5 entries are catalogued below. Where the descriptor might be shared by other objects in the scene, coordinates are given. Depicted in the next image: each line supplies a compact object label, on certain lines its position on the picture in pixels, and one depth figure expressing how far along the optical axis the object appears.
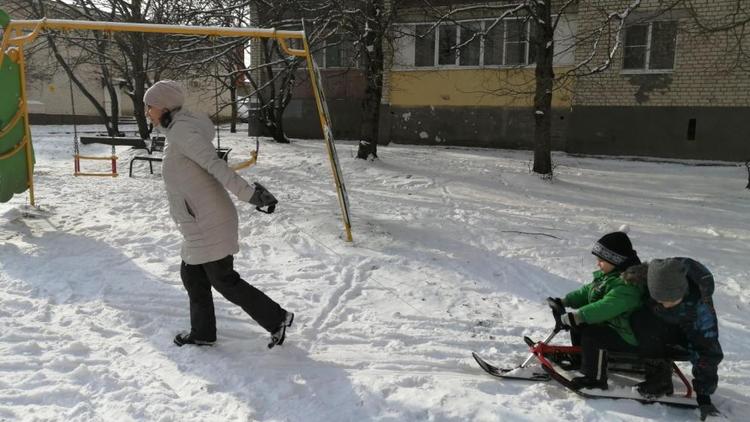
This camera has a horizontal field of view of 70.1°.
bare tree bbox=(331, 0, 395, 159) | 10.11
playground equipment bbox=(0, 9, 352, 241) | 5.47
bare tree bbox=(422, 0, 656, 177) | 9.34
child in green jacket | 2.91
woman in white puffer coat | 3.21
